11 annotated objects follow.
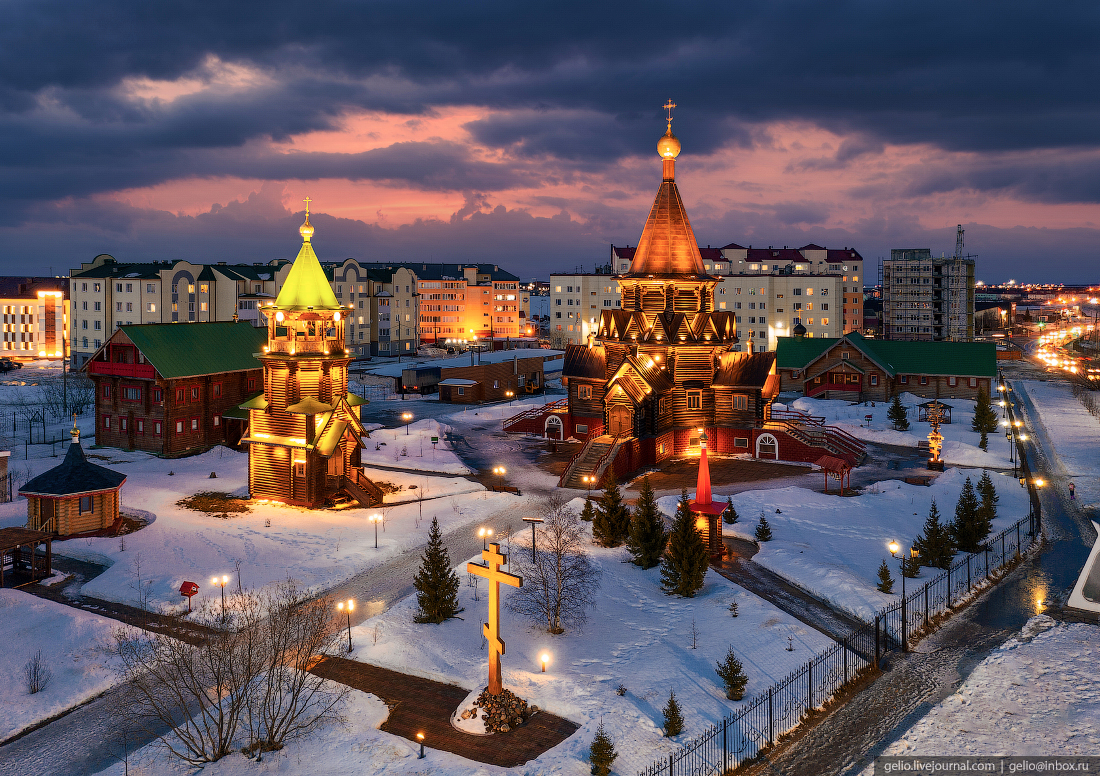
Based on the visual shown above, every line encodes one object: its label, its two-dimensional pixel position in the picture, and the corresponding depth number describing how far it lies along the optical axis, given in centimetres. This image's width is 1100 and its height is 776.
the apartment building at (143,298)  8919
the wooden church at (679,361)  4856
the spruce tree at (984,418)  5319
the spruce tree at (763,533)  3116
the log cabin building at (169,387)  4700
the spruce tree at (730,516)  3362
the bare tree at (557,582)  2347
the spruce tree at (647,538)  2827
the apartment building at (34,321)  10000
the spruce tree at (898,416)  5481
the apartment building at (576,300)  11638
